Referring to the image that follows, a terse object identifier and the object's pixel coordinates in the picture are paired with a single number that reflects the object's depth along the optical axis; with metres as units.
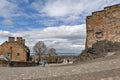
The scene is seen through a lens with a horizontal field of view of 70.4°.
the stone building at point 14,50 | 19.91
